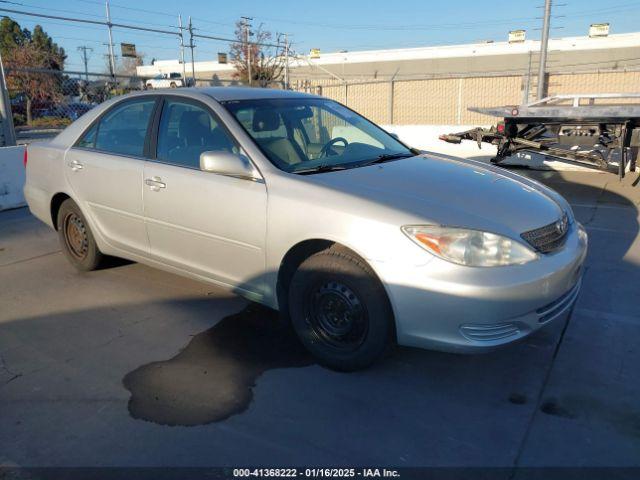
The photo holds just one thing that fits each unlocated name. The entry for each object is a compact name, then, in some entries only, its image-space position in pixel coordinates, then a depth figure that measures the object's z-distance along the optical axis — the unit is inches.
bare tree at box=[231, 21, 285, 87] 1231.5
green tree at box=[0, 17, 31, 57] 1581.0
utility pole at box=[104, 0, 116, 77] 492.0
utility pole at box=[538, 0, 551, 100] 459.8
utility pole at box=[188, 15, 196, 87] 555.6
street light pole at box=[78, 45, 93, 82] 837.6
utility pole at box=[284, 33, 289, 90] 634.8
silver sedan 113.7
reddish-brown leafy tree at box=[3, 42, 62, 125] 776.9
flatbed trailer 319.0
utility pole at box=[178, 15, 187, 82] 551.1
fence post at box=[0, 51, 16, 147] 372.2
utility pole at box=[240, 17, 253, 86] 1043.3
